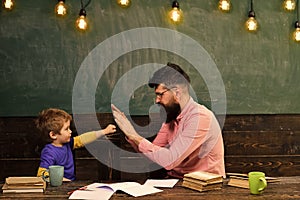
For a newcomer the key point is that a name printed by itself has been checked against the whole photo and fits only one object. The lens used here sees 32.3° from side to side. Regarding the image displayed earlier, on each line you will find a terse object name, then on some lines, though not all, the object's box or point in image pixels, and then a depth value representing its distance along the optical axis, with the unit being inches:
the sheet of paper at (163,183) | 108.3
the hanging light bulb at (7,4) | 161.9
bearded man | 128.4
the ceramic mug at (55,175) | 108.2
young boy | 127.3
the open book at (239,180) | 105.5
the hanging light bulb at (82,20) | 162.1
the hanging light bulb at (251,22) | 165.6
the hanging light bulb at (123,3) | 164.4
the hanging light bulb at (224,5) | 165.4
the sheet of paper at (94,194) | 99.0
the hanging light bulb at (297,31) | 167.3
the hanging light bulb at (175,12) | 164.2
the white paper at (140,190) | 101.7
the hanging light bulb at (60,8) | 161.5
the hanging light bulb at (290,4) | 167.6
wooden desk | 98.7
